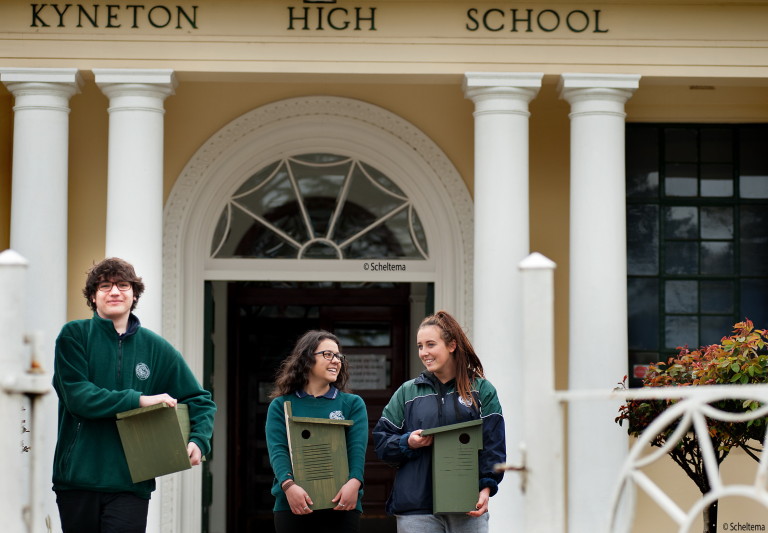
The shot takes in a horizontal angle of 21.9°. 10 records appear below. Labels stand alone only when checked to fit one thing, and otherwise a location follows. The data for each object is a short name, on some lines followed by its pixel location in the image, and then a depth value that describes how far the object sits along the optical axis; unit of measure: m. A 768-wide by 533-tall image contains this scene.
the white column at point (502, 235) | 14.65
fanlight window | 17.64
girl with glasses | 9.54
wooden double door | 19.64
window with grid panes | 17.73
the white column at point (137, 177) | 14.78
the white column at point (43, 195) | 14.83
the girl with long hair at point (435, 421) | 9.26
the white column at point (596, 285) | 14.84
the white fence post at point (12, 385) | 5.58
